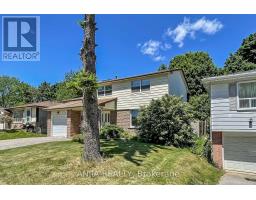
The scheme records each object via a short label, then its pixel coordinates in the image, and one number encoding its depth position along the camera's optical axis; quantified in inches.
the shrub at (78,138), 448.7
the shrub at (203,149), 382.6
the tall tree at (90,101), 257.9
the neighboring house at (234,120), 341.5
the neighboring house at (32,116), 820.6
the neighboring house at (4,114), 967.7
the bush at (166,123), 430.3
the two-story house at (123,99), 539.2
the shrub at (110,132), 502.0
